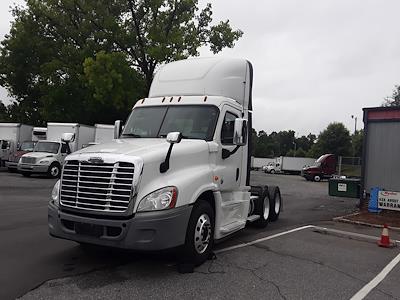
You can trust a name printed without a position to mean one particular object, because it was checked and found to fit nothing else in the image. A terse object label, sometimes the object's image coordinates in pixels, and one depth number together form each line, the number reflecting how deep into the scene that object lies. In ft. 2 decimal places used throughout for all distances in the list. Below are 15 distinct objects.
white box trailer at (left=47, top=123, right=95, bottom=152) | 83.56
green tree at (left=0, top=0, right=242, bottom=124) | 102.12
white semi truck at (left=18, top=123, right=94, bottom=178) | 74.18
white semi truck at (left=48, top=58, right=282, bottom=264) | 18.60
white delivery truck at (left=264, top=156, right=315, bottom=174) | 181.16
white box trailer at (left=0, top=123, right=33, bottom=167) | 89.91
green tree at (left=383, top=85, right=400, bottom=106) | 229.00
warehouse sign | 42.75
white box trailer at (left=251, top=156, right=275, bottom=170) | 261.44
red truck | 131.75
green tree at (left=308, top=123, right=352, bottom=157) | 248.52
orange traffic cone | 28.94
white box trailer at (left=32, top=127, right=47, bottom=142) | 97.70
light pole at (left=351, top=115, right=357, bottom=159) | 239.71
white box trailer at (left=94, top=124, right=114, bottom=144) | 87.76
